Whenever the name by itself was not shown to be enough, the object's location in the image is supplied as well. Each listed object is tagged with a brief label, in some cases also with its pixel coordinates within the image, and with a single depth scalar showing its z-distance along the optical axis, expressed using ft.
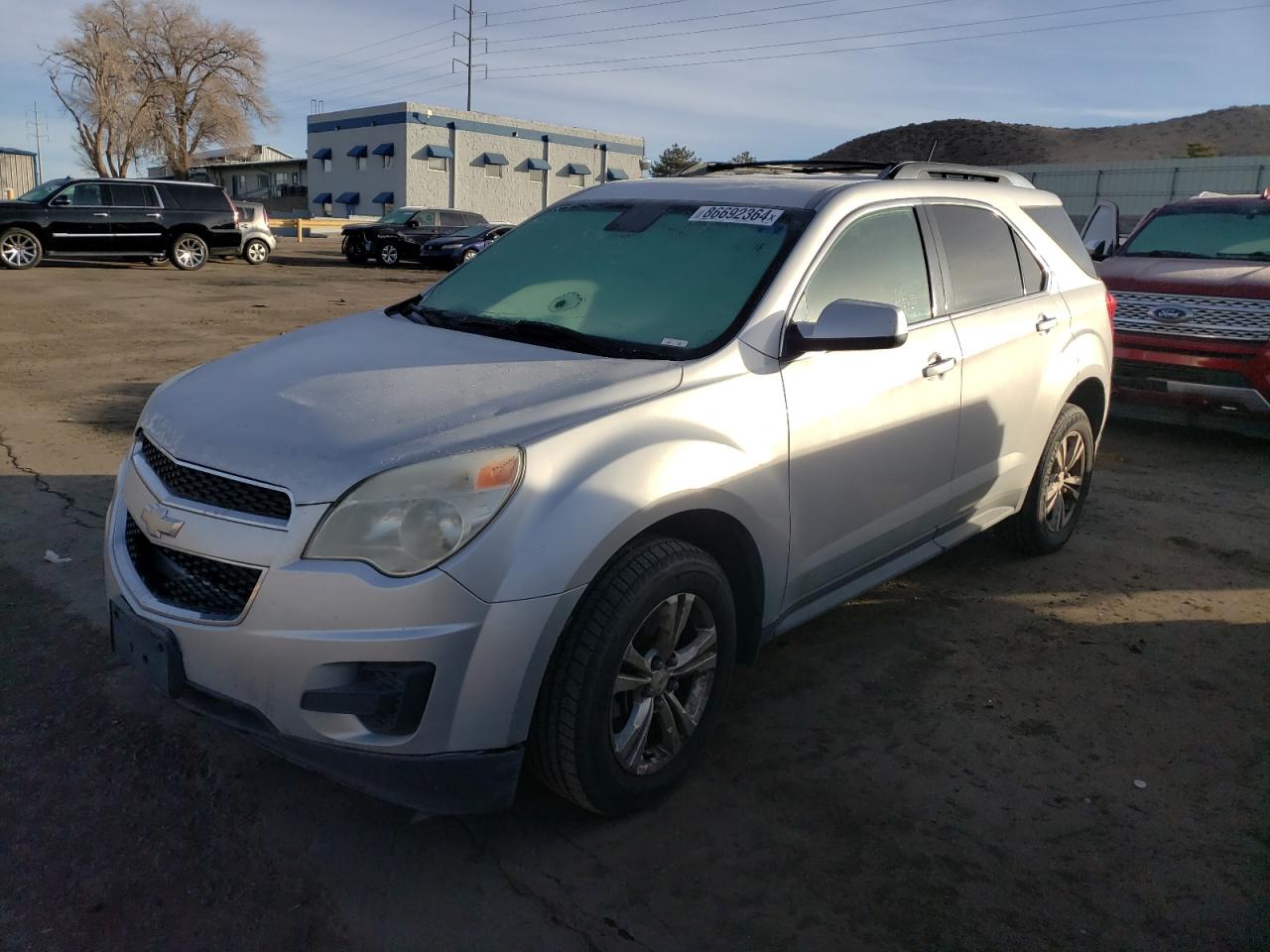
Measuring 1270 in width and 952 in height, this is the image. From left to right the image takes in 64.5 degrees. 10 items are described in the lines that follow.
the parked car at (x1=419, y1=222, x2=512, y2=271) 83.76
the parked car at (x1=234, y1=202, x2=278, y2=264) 76.07
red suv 23.97
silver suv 7.84
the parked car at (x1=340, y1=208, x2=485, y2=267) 85.87
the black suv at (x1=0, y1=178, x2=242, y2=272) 64.34
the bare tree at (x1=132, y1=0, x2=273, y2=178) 193.67
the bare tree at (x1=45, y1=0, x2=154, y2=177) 189.88
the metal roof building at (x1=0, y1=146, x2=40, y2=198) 169.89
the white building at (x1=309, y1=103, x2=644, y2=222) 157.99
